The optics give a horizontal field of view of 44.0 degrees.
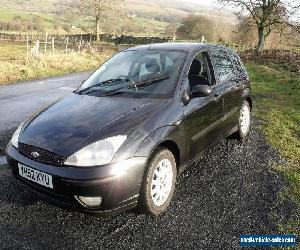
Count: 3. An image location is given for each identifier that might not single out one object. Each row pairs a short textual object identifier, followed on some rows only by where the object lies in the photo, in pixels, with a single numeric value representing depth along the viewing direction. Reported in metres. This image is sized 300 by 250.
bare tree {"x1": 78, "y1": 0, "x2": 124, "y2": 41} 47.91
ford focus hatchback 3.49
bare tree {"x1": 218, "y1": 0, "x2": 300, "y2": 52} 32.31
